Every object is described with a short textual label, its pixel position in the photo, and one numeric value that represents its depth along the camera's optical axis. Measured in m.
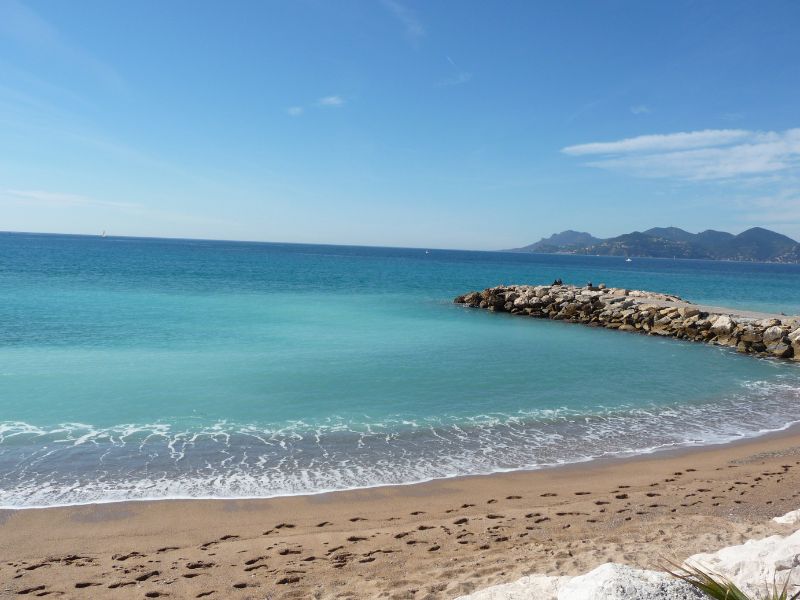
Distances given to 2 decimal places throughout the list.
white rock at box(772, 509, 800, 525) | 6.59
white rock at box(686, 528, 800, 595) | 4.13
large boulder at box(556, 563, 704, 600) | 3.44
